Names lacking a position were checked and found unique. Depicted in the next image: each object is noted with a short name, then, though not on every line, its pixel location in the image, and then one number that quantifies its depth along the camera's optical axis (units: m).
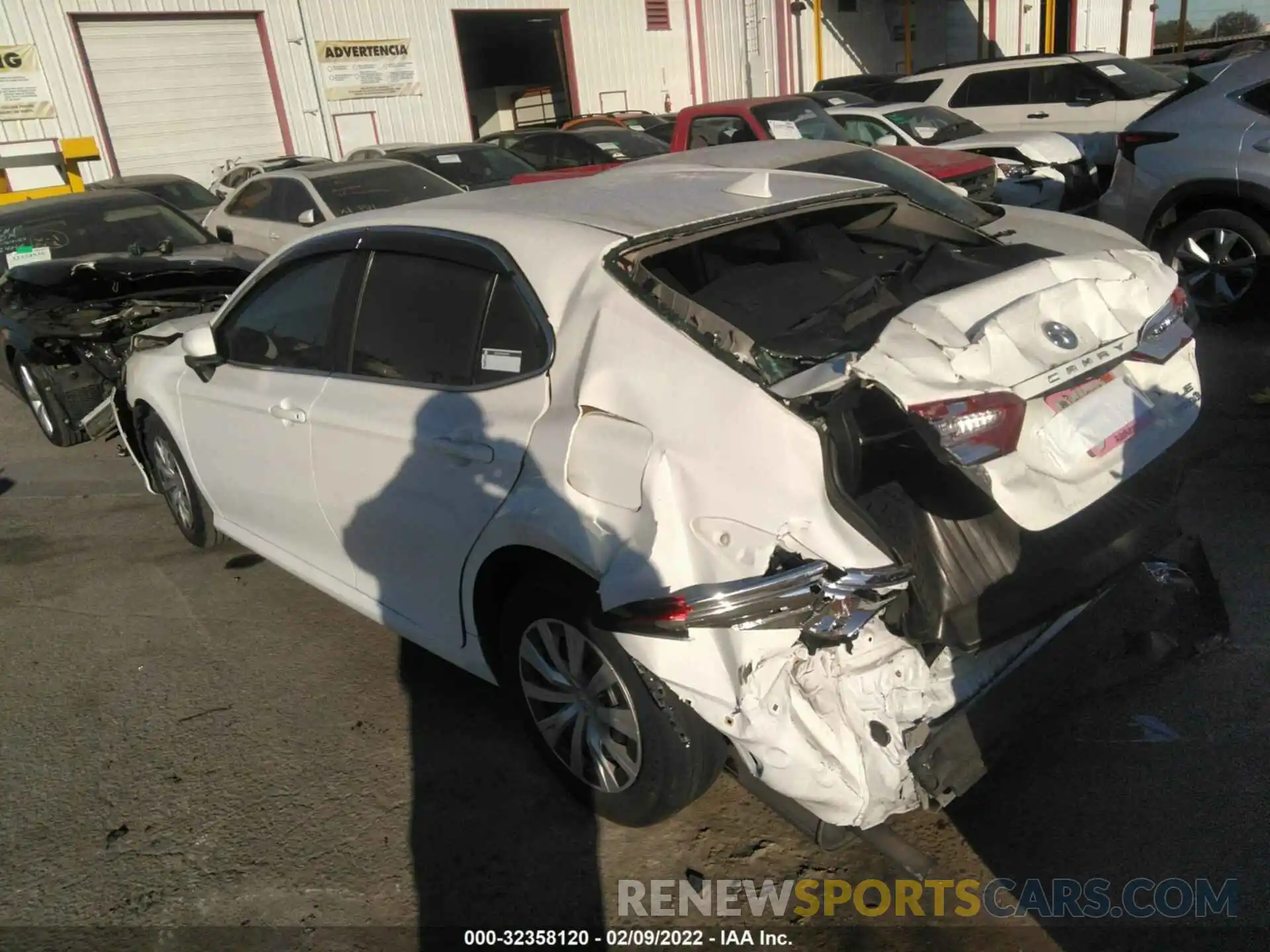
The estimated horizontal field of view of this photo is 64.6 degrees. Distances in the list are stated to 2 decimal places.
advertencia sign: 22.00
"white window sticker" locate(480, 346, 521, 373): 2.87
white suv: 11.22
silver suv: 6.29
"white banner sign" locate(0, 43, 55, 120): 18.12
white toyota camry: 2.31
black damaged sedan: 6.41
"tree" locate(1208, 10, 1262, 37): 48.28
